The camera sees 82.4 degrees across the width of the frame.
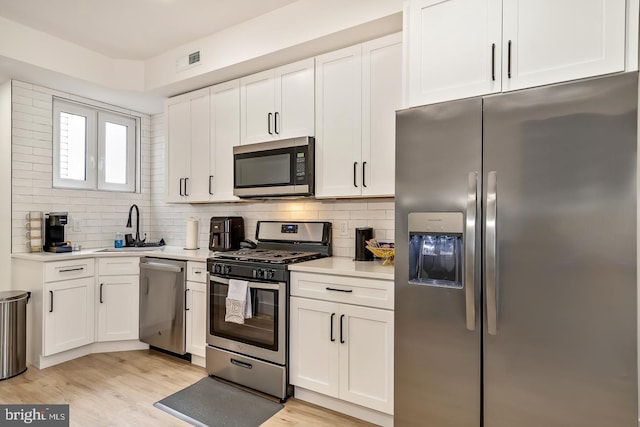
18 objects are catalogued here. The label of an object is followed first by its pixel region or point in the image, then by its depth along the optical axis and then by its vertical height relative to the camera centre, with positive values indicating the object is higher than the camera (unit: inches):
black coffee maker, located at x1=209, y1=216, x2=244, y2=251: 132.8 -6.5
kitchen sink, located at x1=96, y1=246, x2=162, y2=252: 140.4 -13.6
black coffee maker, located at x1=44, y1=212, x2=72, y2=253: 129.0 -6.5
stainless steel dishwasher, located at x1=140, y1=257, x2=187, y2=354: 120.3 -30.1
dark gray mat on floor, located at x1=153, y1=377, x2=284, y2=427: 87.6 -49.0
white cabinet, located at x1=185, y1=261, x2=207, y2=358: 116.0 -30.0
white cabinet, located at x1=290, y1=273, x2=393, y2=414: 83.0 -31.5
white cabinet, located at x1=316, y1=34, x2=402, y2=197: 96.4 +27.8
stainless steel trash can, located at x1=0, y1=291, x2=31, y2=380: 108.4 -36.6
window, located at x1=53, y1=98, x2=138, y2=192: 140.8 +27.4
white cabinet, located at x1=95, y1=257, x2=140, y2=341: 129.1 -30.1
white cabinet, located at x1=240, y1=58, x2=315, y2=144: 110.3 +35.9
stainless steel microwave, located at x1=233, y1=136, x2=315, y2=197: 108.9 +15.1
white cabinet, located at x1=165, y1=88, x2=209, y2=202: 134.7 +26.3
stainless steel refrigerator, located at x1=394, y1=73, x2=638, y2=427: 58.6 -7.3
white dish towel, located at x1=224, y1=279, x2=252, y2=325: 100.7 -24.0
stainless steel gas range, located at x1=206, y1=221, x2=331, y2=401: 96.6 -28.4
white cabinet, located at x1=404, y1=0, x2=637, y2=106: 62.1 +32.8
